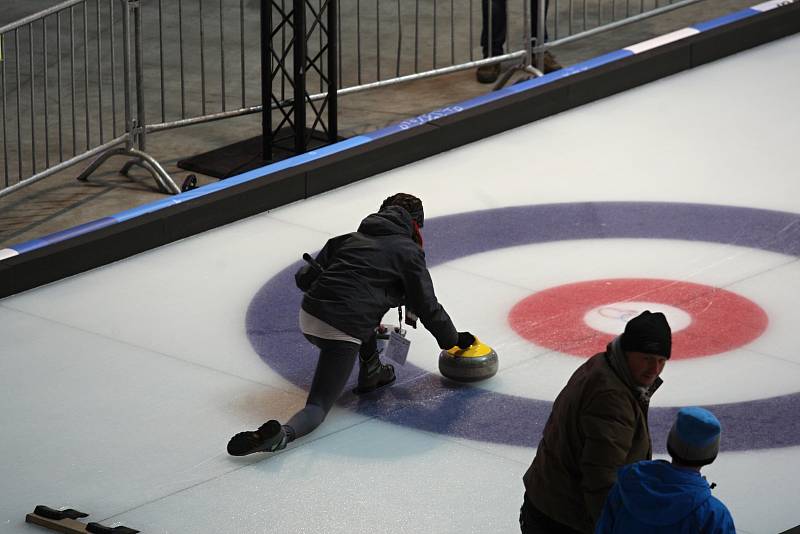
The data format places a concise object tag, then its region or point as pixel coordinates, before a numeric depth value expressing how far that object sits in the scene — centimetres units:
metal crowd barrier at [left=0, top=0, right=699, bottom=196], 2057
